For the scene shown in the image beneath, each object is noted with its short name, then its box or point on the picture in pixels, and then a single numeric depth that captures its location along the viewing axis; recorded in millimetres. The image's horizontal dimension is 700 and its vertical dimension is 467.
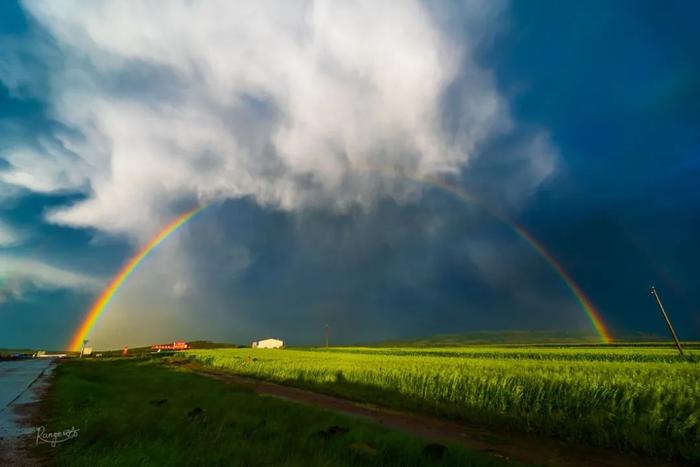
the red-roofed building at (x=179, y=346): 150875
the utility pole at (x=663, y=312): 52312
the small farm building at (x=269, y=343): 191650
